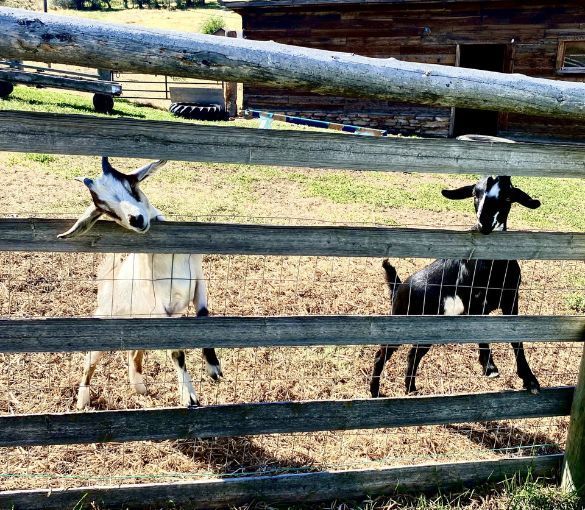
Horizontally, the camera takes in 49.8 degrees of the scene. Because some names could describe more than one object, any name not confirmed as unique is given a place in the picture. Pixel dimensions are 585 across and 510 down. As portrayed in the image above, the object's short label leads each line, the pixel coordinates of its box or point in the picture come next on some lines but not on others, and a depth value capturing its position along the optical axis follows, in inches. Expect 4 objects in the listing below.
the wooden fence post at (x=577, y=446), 130.6
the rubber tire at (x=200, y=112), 666.8
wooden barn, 651.5
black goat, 158.2
